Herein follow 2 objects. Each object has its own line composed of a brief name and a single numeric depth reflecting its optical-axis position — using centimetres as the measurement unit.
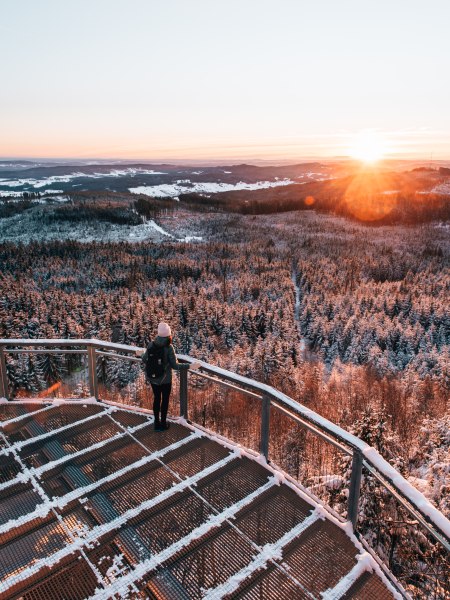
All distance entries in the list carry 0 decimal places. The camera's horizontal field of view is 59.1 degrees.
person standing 671
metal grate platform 426
